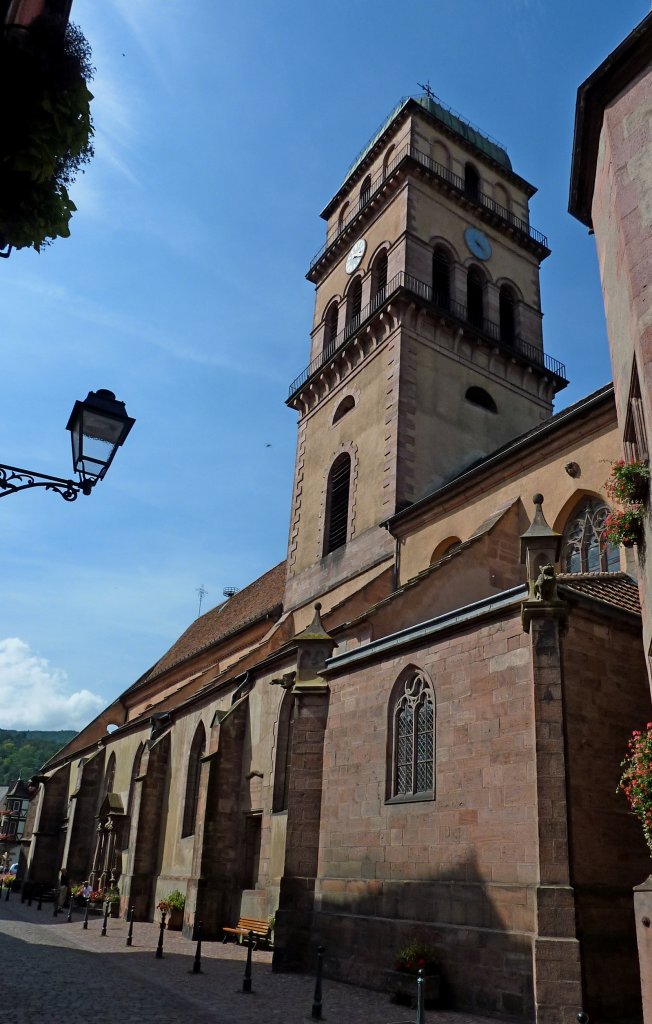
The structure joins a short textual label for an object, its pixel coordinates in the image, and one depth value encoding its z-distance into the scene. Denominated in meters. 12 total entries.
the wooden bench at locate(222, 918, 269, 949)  16.39
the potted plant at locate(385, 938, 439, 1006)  9.91
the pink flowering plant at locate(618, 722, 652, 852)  8.23
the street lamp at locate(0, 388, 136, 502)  6.64
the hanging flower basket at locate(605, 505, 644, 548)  9.19
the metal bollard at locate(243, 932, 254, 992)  11.09
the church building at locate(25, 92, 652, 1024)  9.81
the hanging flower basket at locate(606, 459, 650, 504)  8.84
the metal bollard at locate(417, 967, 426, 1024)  7.48
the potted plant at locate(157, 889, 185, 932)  20.73
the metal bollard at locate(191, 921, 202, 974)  12.84
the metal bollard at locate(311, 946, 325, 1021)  9.24
